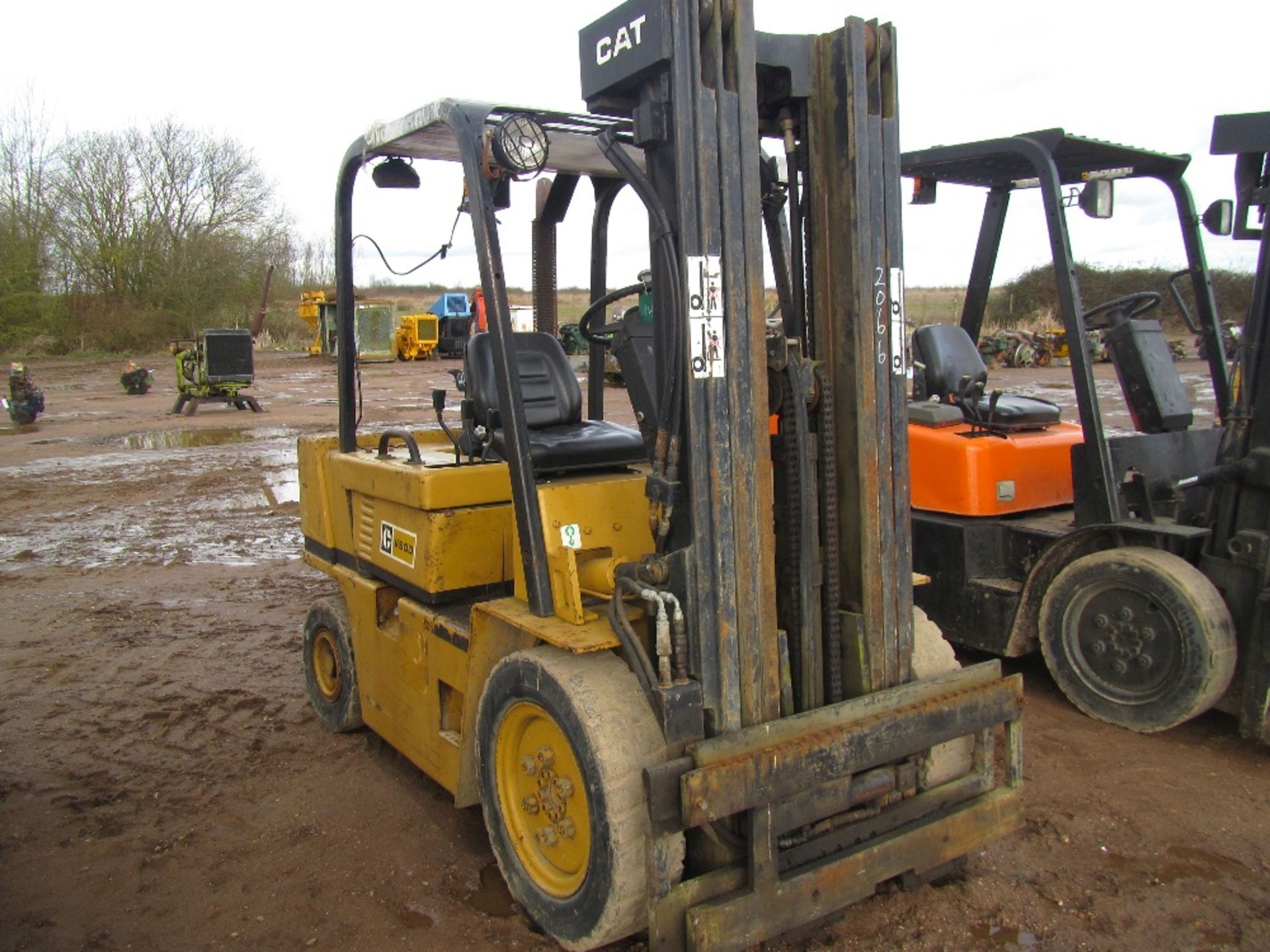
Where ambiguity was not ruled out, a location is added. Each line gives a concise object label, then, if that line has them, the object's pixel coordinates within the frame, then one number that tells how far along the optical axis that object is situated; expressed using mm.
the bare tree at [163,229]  38500
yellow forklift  2781
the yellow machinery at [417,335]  36812
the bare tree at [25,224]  34031
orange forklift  4602
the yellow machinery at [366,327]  35500
